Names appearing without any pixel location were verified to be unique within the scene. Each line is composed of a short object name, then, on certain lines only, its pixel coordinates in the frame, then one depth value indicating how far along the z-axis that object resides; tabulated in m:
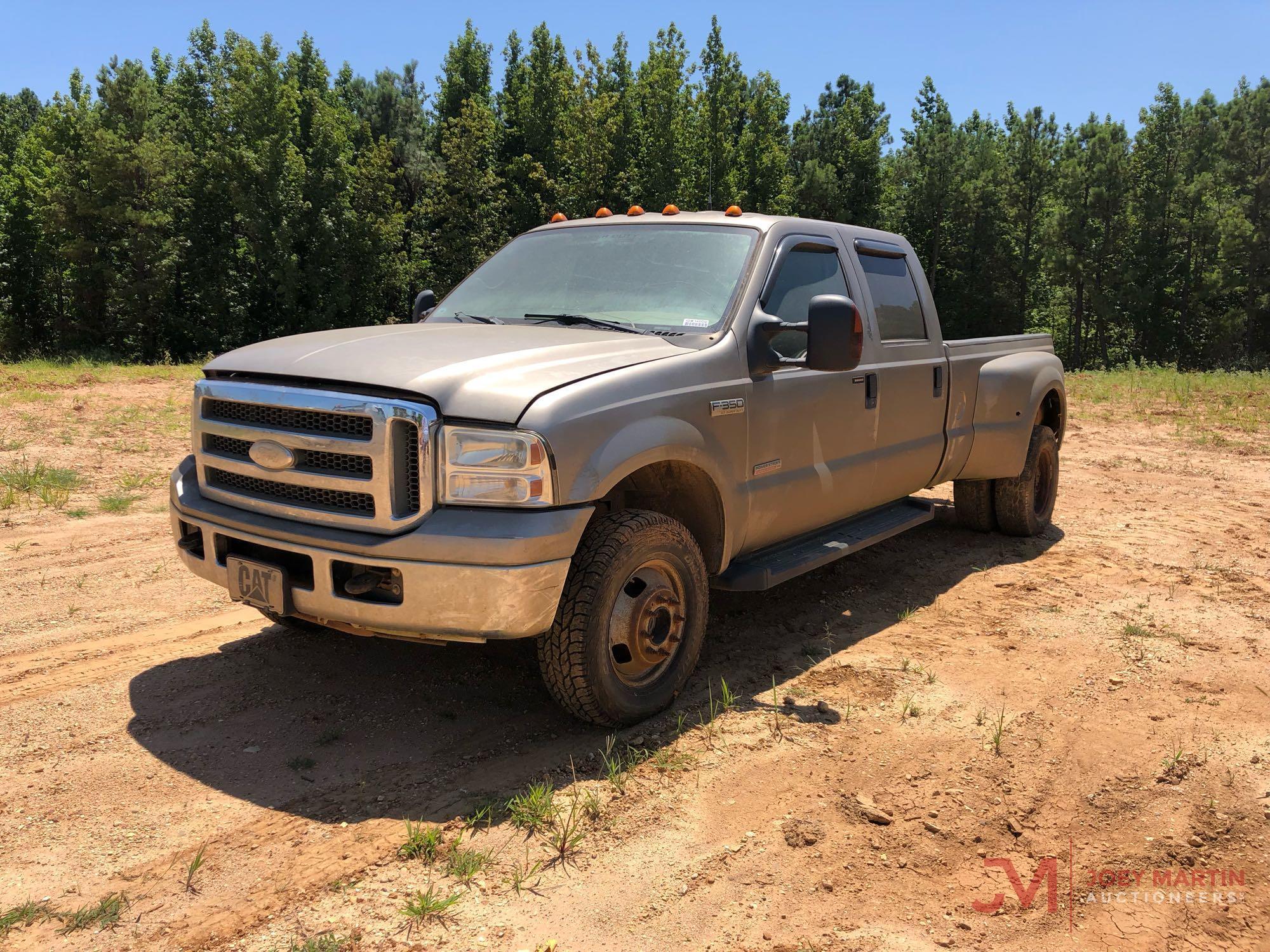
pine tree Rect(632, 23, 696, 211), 47.72
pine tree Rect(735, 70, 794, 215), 51.94
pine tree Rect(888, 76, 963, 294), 55.50
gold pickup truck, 3.32
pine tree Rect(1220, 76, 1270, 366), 47.41
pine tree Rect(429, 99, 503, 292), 45.41
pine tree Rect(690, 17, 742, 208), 49.16
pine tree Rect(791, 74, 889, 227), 54.19
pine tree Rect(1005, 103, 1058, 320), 55.06
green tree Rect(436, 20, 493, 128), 56.84
